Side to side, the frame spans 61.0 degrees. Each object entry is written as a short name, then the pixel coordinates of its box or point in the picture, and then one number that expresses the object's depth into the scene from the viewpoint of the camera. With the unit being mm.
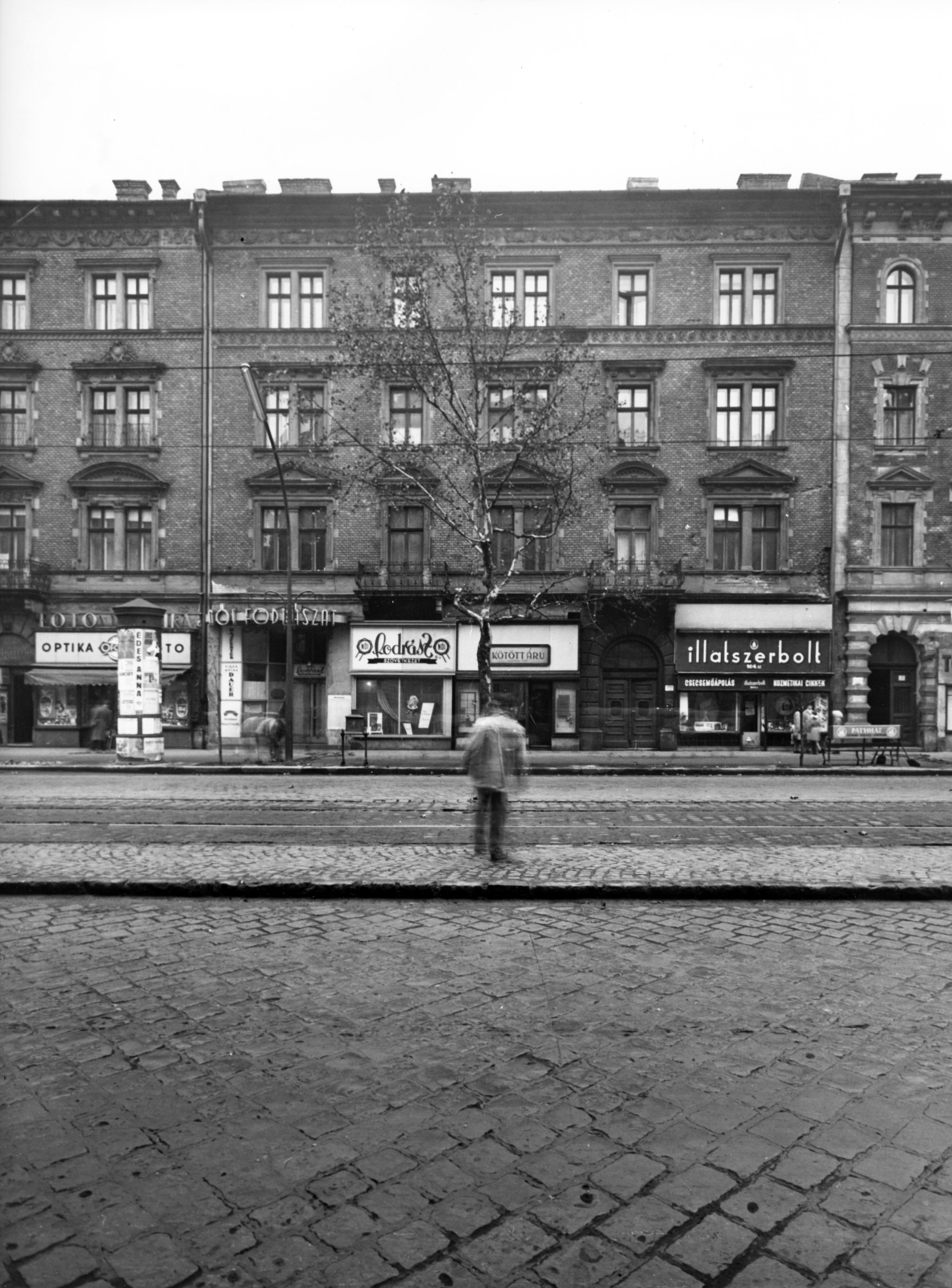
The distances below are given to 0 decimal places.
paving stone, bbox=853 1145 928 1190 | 2910
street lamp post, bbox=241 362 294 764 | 19797
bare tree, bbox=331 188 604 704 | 23469
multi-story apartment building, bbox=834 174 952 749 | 24891
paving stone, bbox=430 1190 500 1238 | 2648
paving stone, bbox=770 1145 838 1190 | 2906
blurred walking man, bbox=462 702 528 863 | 8172
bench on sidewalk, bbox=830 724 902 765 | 20953
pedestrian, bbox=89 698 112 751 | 24391
